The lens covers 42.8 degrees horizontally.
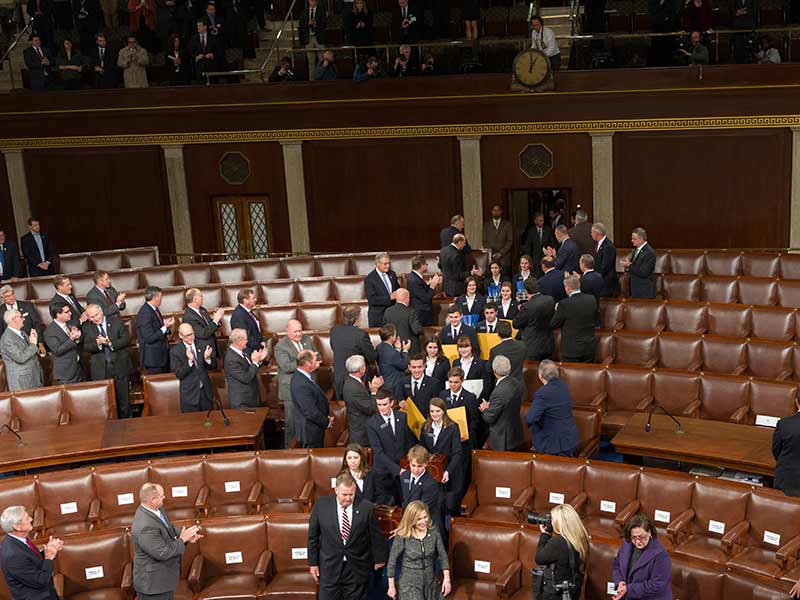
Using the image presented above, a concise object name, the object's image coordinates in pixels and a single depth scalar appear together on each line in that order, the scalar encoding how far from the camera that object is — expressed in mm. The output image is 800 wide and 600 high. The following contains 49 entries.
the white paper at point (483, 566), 7117
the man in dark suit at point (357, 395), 8352
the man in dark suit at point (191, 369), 9422
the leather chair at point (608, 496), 7605
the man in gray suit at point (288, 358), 9247
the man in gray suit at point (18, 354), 9992
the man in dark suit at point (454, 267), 12023
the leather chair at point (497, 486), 7988
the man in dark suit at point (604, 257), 11672
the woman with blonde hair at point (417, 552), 6465
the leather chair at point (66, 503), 8070
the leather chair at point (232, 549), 7402
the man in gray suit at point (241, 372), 9250
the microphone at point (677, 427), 8531
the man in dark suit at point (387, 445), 7957
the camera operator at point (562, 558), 6258
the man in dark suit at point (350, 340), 9430
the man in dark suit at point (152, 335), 10305
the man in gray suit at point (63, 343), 10109
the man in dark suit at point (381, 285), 11219
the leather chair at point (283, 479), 8281
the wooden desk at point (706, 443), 7980
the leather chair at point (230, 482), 8258
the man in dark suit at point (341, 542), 6859
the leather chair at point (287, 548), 7383
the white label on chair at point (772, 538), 7008
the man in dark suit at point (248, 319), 10227
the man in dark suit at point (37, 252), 14883
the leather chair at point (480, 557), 7043
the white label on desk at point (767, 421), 8945
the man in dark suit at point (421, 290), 11227
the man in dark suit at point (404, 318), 9984
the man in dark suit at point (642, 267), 11742
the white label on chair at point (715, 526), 7258
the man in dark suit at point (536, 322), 10055
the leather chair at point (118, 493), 8125
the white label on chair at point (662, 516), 7461
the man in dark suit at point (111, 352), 10289
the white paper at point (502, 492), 8047
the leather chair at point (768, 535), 6859
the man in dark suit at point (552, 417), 8273
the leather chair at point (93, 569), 7203
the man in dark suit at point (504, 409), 8384
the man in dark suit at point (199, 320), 9922
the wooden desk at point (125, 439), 8742
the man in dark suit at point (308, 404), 8539
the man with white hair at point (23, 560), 6531
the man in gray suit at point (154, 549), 6688
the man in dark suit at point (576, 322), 10102
